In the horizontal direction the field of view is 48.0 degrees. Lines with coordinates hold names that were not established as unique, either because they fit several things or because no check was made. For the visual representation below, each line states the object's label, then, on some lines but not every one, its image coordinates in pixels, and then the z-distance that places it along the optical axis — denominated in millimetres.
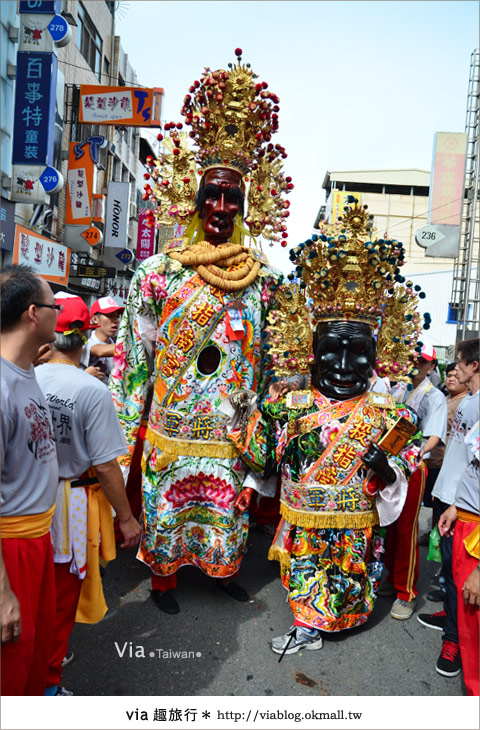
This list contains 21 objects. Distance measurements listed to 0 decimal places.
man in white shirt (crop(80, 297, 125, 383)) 4440
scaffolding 8414
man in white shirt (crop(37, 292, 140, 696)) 2184
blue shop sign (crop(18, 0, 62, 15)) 6984
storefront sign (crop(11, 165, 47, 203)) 7445
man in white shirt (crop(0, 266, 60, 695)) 1724
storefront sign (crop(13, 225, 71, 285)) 8141
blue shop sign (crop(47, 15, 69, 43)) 7079
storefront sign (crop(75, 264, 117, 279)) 12734
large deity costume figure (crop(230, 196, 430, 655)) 2779
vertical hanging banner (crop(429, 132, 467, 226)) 9195
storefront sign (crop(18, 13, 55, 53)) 7121
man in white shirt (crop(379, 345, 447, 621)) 3227
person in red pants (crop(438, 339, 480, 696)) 2077
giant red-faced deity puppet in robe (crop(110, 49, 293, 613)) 3076
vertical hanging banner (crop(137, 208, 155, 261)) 17031
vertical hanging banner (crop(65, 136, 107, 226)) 11344
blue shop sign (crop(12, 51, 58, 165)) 7246
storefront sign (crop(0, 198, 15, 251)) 7519
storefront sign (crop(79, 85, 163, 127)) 10242
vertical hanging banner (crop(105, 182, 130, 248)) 13961
